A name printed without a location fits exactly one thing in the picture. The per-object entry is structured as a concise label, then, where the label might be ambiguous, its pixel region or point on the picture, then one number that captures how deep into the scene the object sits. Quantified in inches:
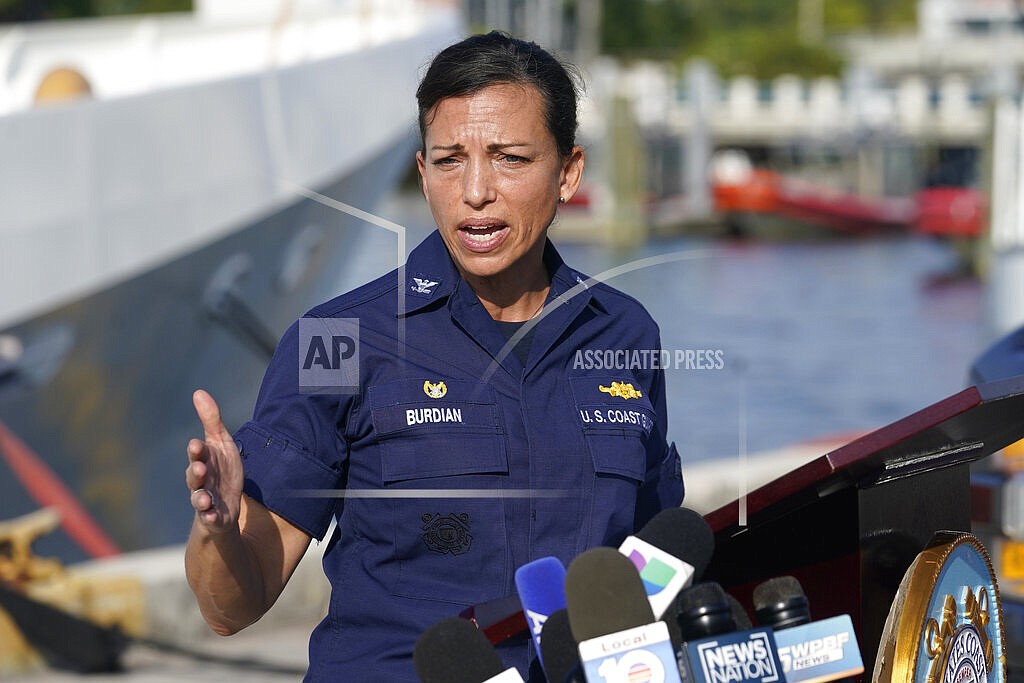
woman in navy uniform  230.7
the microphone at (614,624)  217.5
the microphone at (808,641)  221.7
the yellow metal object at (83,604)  352.1
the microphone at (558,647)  220.5
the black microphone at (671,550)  222.3
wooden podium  227.4
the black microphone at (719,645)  218.7
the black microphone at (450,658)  219.9
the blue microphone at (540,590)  223.2
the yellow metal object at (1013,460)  282.5
